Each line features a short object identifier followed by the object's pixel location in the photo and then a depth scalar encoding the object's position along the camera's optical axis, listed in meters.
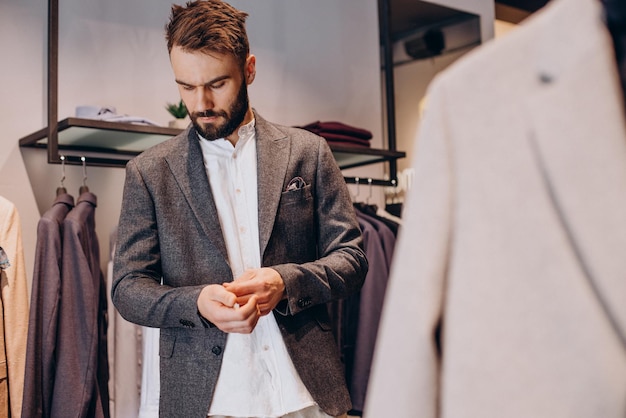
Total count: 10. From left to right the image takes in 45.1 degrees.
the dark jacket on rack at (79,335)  2.15
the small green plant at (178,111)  2.68
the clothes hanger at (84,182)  2.53
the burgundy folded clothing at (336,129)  3.00
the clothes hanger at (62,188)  2.47
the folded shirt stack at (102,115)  2.47
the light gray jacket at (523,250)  0.75
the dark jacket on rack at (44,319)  2.12
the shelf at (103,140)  2.39
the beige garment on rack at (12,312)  2.15
